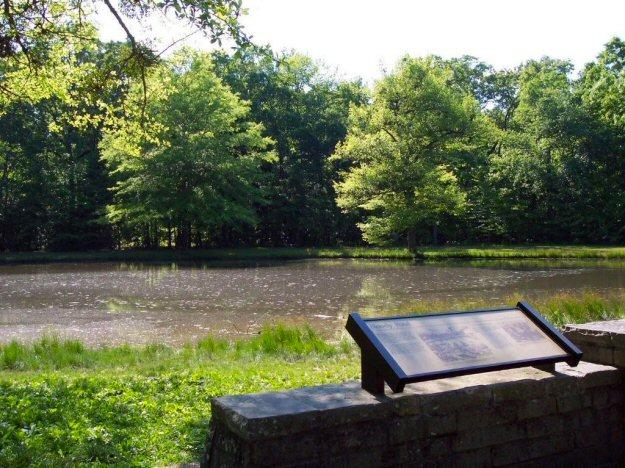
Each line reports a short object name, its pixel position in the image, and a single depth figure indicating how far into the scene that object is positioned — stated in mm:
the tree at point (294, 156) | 41750
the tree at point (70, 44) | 8852
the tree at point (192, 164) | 33250
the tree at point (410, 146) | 30562
